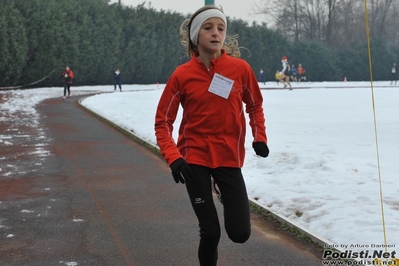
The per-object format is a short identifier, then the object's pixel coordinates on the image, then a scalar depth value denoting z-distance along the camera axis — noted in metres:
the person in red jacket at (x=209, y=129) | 3.79
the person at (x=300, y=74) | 53.75
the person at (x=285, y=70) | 35.30
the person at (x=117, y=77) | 39.39
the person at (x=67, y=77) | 30.14
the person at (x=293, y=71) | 52.44
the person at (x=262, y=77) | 51.94
